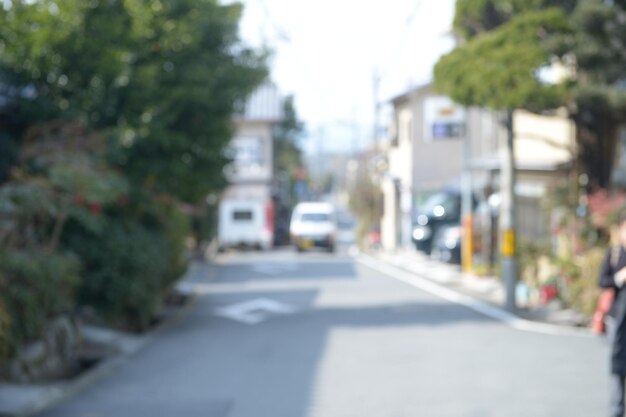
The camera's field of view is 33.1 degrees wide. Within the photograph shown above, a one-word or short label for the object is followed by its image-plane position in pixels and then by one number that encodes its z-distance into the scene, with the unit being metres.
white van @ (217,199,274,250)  48.84
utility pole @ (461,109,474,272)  26.70
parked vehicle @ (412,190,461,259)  34.41
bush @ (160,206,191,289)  18.45
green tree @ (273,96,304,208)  63.40
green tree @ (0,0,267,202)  15.12
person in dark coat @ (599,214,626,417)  8.06
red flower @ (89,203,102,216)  14.04
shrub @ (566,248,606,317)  15.03
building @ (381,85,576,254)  22.33
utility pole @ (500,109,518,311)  17.84
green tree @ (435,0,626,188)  15.31
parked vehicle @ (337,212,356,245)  67.69
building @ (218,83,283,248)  49.03
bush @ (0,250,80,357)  9.99
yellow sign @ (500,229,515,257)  18.05
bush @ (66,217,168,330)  15.33
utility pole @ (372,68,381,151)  46.88
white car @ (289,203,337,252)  45.03
